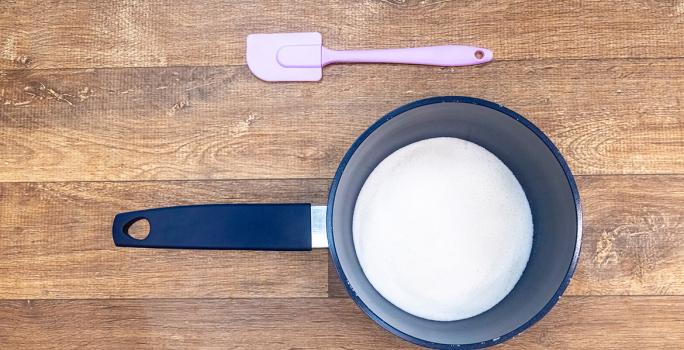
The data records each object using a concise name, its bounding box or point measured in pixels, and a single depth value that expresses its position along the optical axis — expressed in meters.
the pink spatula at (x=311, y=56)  0.60
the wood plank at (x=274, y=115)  0.60
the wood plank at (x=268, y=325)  0.59
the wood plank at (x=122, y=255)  0.60
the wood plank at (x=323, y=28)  0.61
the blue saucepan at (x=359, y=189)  0.48
